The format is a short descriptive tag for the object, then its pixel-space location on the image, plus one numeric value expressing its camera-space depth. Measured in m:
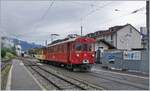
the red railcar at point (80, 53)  12.89
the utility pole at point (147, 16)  12.38
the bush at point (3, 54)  33.61
